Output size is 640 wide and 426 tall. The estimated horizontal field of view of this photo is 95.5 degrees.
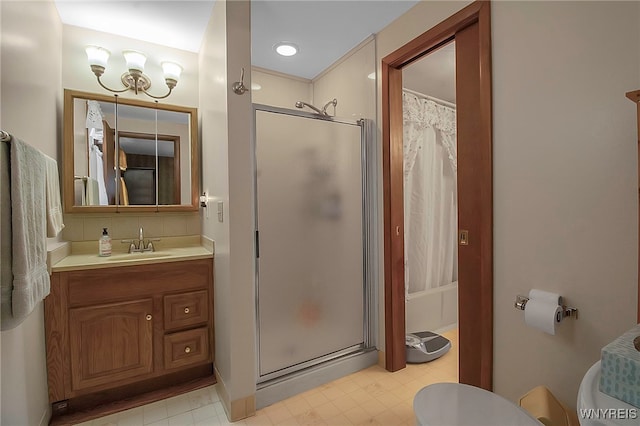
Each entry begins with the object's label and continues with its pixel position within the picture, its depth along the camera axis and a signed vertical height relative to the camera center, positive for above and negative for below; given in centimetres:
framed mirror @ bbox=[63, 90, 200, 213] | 206 +44
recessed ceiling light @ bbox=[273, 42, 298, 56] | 230 +132
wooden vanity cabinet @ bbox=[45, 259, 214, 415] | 167 -73
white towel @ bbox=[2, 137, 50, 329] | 101 -7
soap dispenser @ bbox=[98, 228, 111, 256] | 204 -22
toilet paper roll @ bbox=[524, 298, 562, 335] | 118 -45
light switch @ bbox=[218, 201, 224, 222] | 178 +0
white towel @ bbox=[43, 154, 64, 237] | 138 +6
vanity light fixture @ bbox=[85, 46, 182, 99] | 206 +108
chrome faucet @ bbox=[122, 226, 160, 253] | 223 -26
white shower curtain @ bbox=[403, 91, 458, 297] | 277 +15
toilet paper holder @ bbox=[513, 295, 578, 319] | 120 -44
